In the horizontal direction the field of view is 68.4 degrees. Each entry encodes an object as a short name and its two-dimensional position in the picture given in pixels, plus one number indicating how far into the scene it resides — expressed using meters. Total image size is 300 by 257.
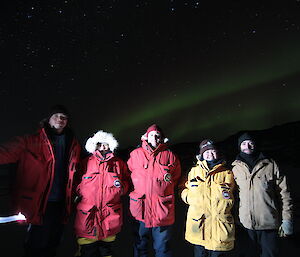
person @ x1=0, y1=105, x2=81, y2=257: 2.42
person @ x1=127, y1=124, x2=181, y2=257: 2.76
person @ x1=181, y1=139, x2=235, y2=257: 2.55
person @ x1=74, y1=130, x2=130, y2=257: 2.64
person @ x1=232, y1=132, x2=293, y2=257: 2.64
